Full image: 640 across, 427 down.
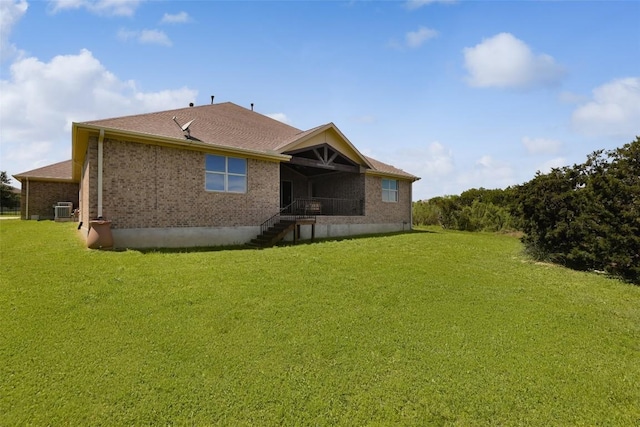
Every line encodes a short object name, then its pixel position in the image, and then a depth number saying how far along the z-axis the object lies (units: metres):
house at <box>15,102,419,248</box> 9.93
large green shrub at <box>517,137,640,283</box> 7.84
